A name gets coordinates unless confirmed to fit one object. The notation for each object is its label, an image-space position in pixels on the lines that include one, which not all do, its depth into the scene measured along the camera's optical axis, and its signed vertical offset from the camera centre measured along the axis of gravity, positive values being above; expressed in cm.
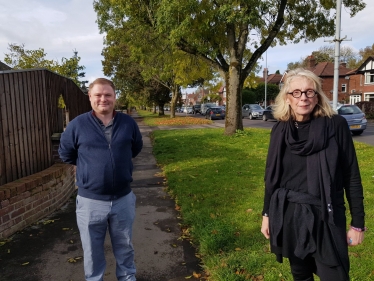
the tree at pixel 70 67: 1627 +254
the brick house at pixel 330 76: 4847 +486
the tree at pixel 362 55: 5869 +987
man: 254 -47
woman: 196 -49
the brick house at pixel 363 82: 3781 +312
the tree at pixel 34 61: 1535 +262
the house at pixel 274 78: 6462 +636
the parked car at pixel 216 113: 3198 -30
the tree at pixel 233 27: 1072 +328
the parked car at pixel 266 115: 2829 -55
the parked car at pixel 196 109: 5274 +25
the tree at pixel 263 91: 5441 +304
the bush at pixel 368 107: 2745 -3
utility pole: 1026 +195
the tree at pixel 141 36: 1266 +342
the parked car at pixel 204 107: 4359 +47
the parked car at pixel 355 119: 1498 -56
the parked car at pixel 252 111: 3216 -18
